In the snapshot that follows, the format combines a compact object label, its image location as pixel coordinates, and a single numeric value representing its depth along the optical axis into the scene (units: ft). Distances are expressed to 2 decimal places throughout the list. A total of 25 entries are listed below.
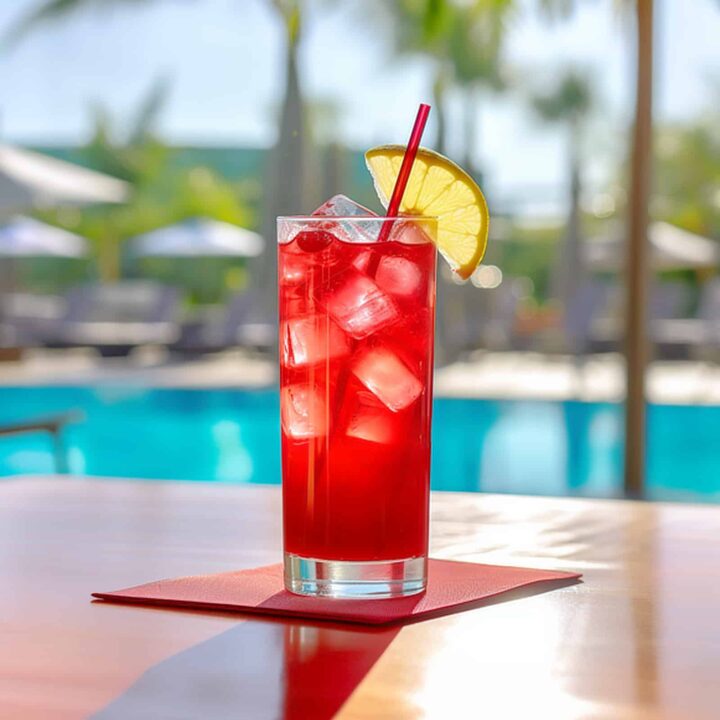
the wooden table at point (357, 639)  1.95
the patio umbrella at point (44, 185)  33.35
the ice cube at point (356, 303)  2.49
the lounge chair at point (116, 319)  48.16
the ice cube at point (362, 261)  2.50
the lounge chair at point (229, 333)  46.78
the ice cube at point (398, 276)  2.52
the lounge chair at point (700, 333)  43.29
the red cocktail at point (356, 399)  2.43
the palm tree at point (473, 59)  36.27
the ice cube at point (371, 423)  2.48
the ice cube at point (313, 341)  2.49
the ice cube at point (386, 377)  2.49
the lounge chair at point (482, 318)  41.78
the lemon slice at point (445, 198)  2.58
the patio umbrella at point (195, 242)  61.05
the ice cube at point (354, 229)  2.48
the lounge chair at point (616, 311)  43.32
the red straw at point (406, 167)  2.47
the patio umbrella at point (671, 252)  53.93
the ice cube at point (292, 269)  2.53
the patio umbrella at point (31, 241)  56.85
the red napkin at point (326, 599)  2.30
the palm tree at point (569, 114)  44.65
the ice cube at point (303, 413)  2.49
